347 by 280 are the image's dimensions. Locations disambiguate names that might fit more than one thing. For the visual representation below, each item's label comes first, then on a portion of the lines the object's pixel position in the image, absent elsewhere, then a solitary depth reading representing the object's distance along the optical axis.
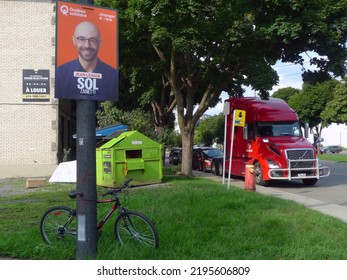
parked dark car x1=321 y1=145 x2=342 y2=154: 74.12
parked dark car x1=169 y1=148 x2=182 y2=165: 32.96
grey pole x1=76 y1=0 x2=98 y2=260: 5.39
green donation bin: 13.96
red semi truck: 16.03
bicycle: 5.80
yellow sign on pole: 14.41
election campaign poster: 5.19
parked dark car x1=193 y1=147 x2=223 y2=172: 25.64
